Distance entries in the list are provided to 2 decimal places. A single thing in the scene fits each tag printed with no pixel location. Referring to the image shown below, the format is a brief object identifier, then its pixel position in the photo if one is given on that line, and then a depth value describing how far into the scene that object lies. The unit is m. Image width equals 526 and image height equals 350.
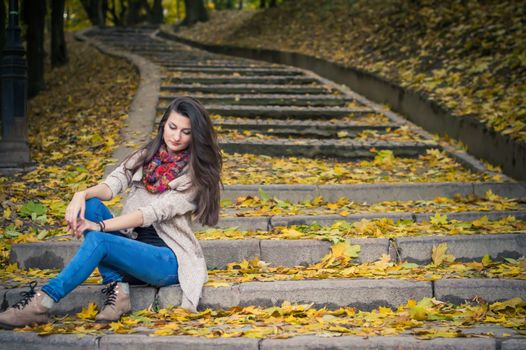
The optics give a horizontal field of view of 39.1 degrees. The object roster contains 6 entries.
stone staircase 3.75
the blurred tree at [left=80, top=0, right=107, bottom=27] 28.70
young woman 4.09
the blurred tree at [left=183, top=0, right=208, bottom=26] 24.53
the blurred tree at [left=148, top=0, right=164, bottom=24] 29.08
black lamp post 7.12
